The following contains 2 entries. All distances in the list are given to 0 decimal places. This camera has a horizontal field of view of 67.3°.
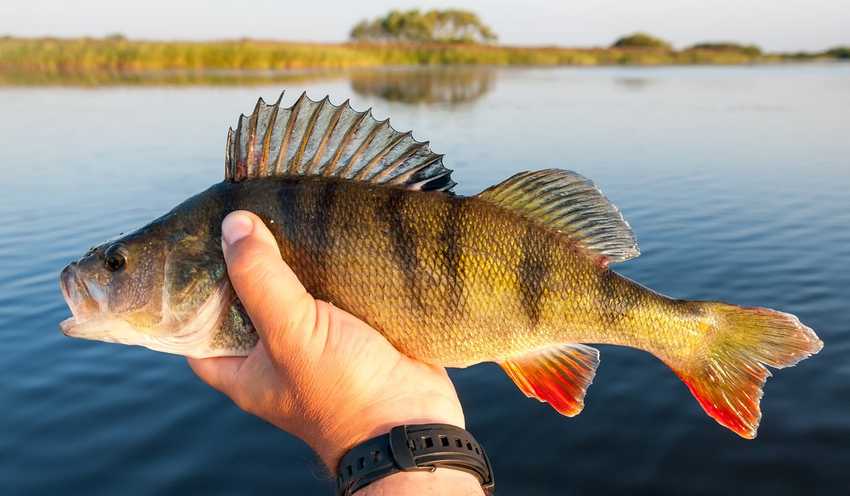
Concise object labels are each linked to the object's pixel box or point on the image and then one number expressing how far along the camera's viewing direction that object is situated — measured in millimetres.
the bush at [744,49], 91938
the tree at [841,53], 85125
